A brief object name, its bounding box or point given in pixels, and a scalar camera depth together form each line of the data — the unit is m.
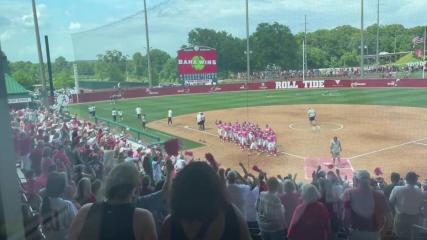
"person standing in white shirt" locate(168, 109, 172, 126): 21.81
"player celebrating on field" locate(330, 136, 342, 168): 13.96
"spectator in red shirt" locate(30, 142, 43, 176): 5.35
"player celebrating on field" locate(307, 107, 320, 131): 20.05
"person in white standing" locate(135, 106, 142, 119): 21.54
